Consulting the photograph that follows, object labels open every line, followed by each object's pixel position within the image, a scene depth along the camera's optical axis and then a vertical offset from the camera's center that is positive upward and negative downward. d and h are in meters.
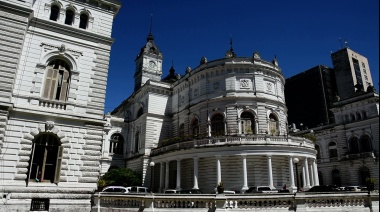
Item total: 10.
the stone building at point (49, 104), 15.79 +4.75
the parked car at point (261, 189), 25.64 -0.18
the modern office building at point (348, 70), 76.44 +30.99
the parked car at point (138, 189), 27.30 -0.24
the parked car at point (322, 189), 23.92 -0.13
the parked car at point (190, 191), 24.28 -0.36
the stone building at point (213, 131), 30.31 +7.46
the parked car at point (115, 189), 24.58 -0.23
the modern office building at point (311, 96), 75.81 +24.57
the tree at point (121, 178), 36.74 +1.05
